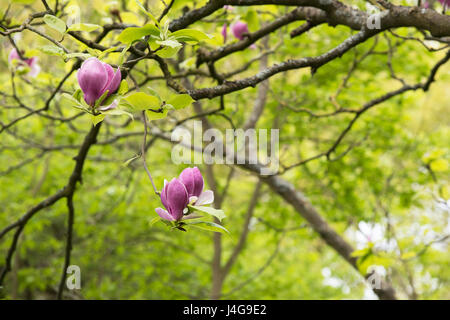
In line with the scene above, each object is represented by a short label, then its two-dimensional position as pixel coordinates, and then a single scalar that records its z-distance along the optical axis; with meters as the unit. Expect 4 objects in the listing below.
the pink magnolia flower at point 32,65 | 3.92
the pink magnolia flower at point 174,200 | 2.75
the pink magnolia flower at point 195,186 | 2.79
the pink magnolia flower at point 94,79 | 2.74
